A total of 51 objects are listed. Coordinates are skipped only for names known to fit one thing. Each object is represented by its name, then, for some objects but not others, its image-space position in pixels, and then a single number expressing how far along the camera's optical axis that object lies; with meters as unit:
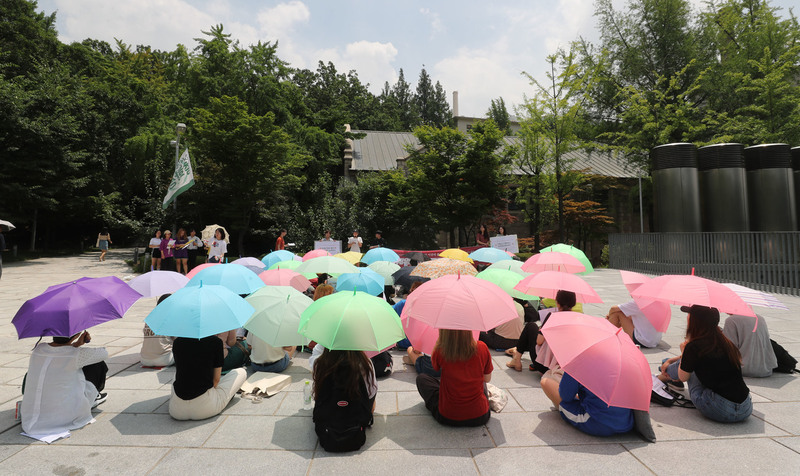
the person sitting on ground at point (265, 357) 6.26
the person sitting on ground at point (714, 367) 4.28
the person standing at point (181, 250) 16.38
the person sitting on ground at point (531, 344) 6.05
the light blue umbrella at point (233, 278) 6.81
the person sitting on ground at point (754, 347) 5.61
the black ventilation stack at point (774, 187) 18.09
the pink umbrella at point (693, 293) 4.19
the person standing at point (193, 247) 16.67
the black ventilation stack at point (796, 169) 18.59
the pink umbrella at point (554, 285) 5.81
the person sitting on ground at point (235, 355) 6.18
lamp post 19.30
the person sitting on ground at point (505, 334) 7.21
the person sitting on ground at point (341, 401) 3.95
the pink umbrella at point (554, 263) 8.05
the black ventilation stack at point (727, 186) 18.25
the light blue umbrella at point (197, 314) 4.14
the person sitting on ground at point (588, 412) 4.14
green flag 16.91
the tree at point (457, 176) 23.89
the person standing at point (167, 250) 16.28
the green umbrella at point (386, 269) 9.85
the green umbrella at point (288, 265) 8.64
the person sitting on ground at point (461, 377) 4.25
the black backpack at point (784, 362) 5.89
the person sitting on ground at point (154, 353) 6.60
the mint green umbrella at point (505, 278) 6.63
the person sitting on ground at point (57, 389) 4.23
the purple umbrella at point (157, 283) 6.09
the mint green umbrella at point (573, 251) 8.99
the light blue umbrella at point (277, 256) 10.86
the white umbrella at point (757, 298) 4.54
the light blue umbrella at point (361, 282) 7.18
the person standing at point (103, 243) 25.55
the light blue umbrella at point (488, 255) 10.76
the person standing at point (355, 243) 19.20
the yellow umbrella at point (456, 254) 10.46
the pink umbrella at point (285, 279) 7.91
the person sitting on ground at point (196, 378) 4.46
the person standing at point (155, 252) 17.65
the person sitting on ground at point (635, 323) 6.70
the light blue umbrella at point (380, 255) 11.18
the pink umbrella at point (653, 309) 5.77
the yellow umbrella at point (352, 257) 11.42
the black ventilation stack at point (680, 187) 18.69
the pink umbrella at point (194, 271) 7.90
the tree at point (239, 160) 23.45
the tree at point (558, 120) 23.64
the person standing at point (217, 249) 14.16
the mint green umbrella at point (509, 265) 8.52
